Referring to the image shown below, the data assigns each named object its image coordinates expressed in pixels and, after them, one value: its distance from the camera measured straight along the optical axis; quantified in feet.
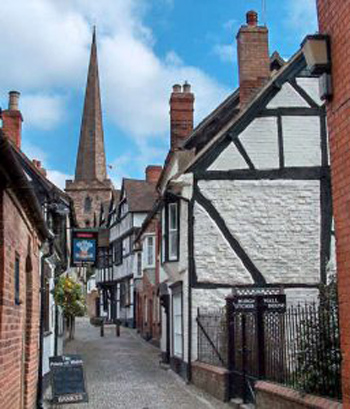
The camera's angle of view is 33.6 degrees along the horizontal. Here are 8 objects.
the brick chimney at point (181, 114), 68.54
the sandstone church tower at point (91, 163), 235.20
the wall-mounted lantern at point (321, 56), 18.86
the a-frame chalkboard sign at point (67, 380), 42.09
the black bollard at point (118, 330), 109.07
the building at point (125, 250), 128.77
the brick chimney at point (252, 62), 61.16
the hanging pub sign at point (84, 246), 59.41
